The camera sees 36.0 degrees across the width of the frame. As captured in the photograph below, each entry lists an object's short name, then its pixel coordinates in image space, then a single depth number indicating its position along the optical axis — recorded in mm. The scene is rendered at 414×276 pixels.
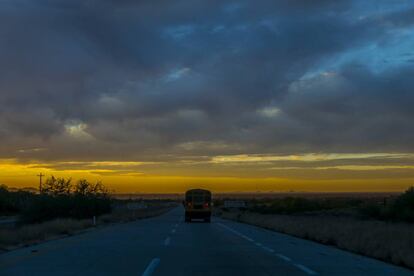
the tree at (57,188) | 83094
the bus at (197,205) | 65375
